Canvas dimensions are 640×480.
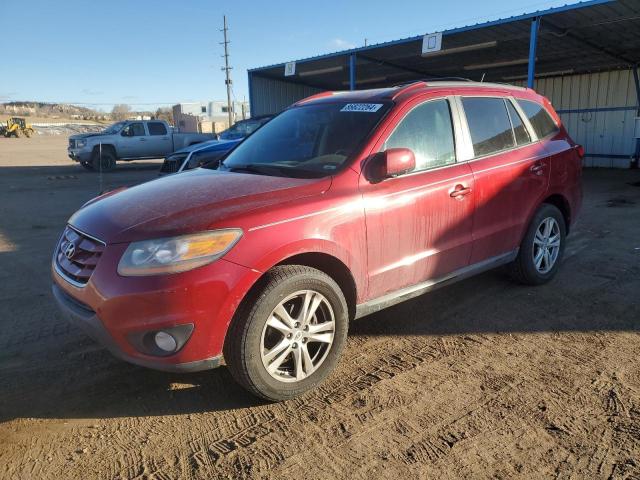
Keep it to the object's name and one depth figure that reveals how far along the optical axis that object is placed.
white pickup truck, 18.78
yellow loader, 53.28
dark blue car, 10.12
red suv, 2.60
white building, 56.99
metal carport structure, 11.52
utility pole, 49.65
